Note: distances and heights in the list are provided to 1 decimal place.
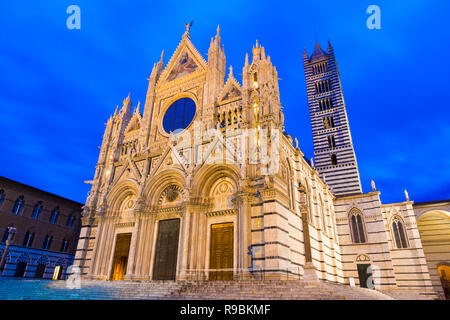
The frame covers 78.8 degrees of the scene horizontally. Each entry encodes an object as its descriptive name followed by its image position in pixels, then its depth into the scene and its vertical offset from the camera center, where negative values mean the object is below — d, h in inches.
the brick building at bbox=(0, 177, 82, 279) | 1048.2 +176.0
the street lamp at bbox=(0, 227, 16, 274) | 988.2 +23.7
